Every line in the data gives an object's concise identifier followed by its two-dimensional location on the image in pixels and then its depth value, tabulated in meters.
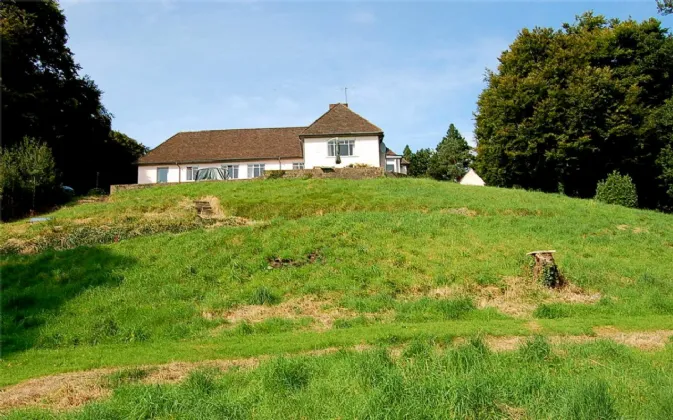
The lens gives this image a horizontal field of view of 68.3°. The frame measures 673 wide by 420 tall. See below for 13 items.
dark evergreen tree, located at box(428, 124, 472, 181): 83.06
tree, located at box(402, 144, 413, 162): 101.66
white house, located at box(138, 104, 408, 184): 41.19
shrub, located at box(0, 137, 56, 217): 27.64
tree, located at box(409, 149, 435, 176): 88.56
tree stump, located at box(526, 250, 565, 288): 15.38
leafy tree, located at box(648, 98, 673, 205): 34.84
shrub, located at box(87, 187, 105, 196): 36.33
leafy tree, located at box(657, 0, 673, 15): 35.44
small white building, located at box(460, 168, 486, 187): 59.22
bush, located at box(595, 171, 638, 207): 32.66
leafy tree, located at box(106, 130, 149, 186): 49.58
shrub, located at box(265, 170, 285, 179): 35.97
